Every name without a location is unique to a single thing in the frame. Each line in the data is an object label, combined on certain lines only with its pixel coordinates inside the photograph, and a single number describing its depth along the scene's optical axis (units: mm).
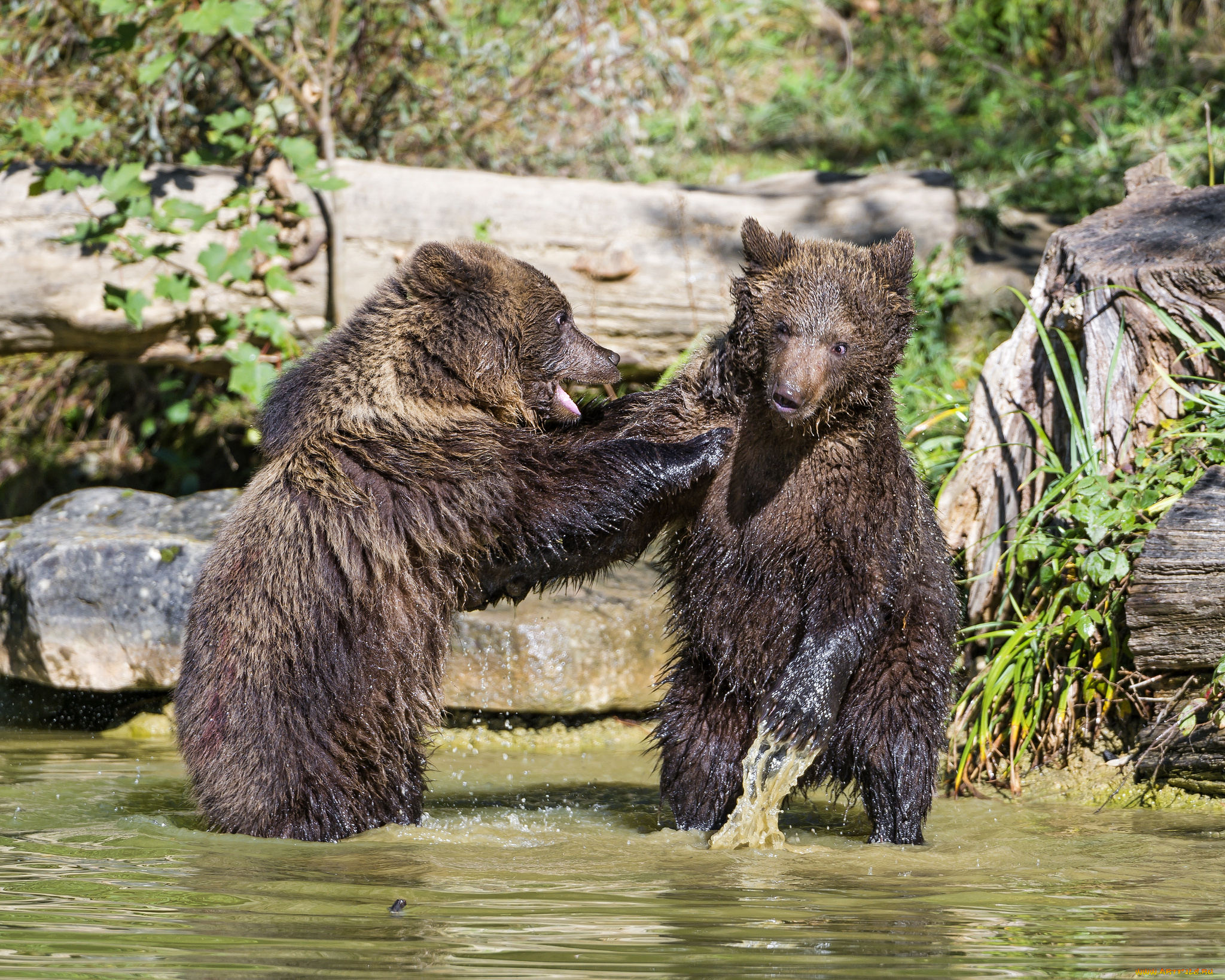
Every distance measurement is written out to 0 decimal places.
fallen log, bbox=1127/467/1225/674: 10016
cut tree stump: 11445
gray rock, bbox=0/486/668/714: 13633
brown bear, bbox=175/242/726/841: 9203
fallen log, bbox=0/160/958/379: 16328
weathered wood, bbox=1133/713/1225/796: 10211
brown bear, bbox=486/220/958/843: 9203
